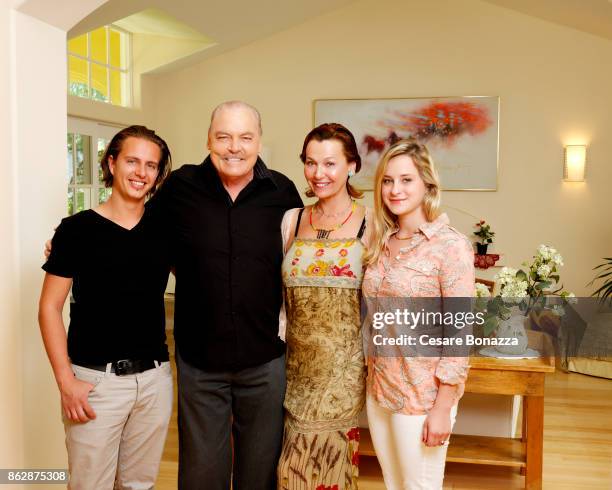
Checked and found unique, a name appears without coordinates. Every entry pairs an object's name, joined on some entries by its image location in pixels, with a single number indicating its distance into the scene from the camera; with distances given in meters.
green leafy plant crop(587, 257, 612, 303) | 5.89
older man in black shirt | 2.04
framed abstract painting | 6.36
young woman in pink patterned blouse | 1.85
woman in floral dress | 2.01
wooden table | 2.86
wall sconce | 6.16
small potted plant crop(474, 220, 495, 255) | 6.30
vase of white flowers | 2.89
